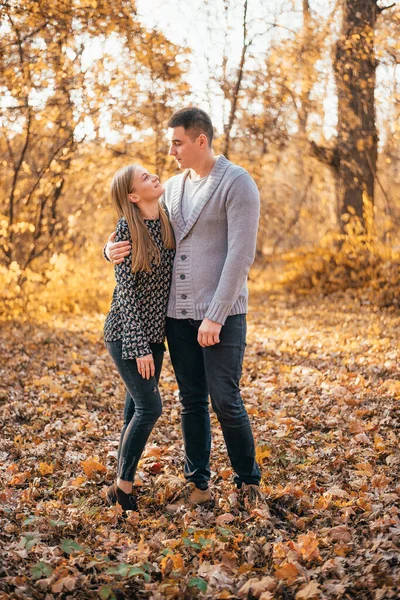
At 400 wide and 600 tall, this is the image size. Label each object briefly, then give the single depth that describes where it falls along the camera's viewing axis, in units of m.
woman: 3.19
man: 3.08
